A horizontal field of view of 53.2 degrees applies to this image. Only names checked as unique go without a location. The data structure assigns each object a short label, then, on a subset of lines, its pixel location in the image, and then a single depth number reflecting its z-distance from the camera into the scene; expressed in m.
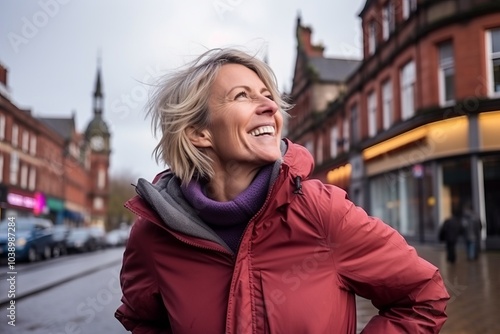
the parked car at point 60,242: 24.39
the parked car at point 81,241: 28.81
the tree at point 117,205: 81.31
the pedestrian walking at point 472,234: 14.77
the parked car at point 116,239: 41.82
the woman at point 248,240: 1.49
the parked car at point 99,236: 33.82
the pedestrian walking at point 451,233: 13.97
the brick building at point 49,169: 38.19
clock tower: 79.75
